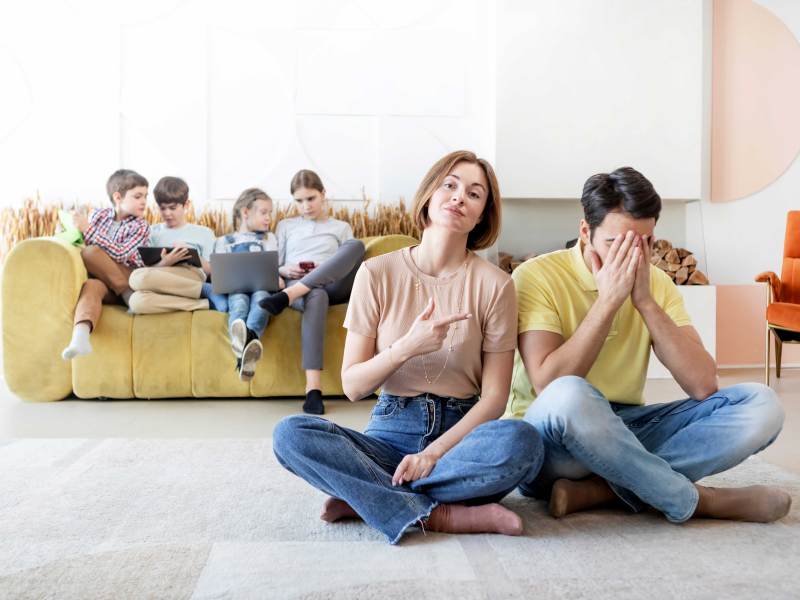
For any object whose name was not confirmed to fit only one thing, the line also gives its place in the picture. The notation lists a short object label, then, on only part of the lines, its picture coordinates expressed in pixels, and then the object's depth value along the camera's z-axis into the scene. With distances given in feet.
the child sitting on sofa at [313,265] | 11.40
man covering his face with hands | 5.30
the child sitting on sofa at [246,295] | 10.94
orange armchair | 12.43
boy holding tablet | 11.62
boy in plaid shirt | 11.48
